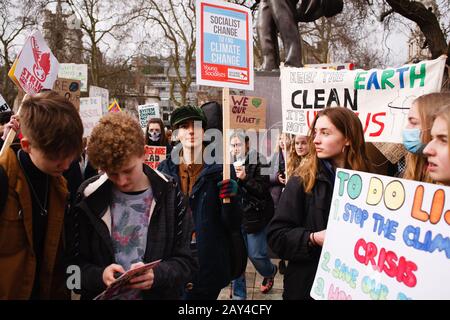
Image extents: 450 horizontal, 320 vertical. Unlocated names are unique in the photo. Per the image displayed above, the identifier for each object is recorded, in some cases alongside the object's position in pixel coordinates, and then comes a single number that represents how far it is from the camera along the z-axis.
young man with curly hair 1.70
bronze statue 6.53
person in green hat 2.76
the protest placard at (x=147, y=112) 8.41
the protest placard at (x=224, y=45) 3.33
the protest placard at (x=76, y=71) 9.88
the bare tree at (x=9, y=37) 18.89
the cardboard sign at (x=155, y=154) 5.68
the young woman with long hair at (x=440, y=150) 1.63
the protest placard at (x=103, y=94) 8.43
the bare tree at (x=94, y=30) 23.45
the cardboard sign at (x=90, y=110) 6.34
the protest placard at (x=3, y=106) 5.05
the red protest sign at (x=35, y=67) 3.03
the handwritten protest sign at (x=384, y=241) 1.47
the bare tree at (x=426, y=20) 11.70
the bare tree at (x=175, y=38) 23.98
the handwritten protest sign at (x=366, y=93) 3.28
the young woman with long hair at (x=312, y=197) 2.10
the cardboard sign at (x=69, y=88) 4.92
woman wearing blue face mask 2.13
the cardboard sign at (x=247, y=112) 5.30
